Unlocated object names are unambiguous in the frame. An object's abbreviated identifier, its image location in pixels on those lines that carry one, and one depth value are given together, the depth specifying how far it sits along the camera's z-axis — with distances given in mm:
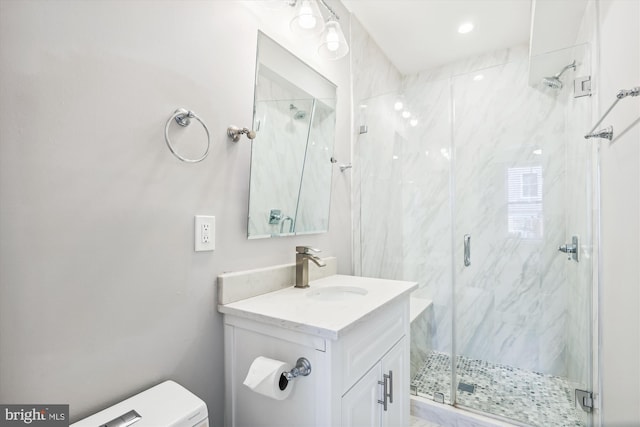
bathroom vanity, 901
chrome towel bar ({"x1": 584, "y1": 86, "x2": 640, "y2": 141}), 940
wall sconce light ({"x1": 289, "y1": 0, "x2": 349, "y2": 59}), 1447
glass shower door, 1888
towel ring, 953
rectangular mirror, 1319
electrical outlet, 1056
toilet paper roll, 883
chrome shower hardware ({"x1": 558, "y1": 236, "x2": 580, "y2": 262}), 1846
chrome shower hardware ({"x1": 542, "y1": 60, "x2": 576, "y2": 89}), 1972
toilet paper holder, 906
